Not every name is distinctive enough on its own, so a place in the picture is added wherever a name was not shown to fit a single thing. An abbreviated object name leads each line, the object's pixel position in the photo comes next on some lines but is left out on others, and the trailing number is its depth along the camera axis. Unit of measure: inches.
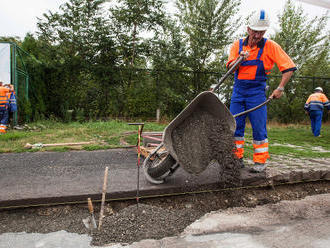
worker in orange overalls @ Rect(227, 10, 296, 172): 123.0
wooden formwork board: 154.0
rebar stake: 99.2
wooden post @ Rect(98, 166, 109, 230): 82.8
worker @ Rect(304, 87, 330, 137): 323.3
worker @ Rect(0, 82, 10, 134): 284.5
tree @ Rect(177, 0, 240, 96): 424.5
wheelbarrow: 97.9
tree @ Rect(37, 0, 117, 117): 382.6
